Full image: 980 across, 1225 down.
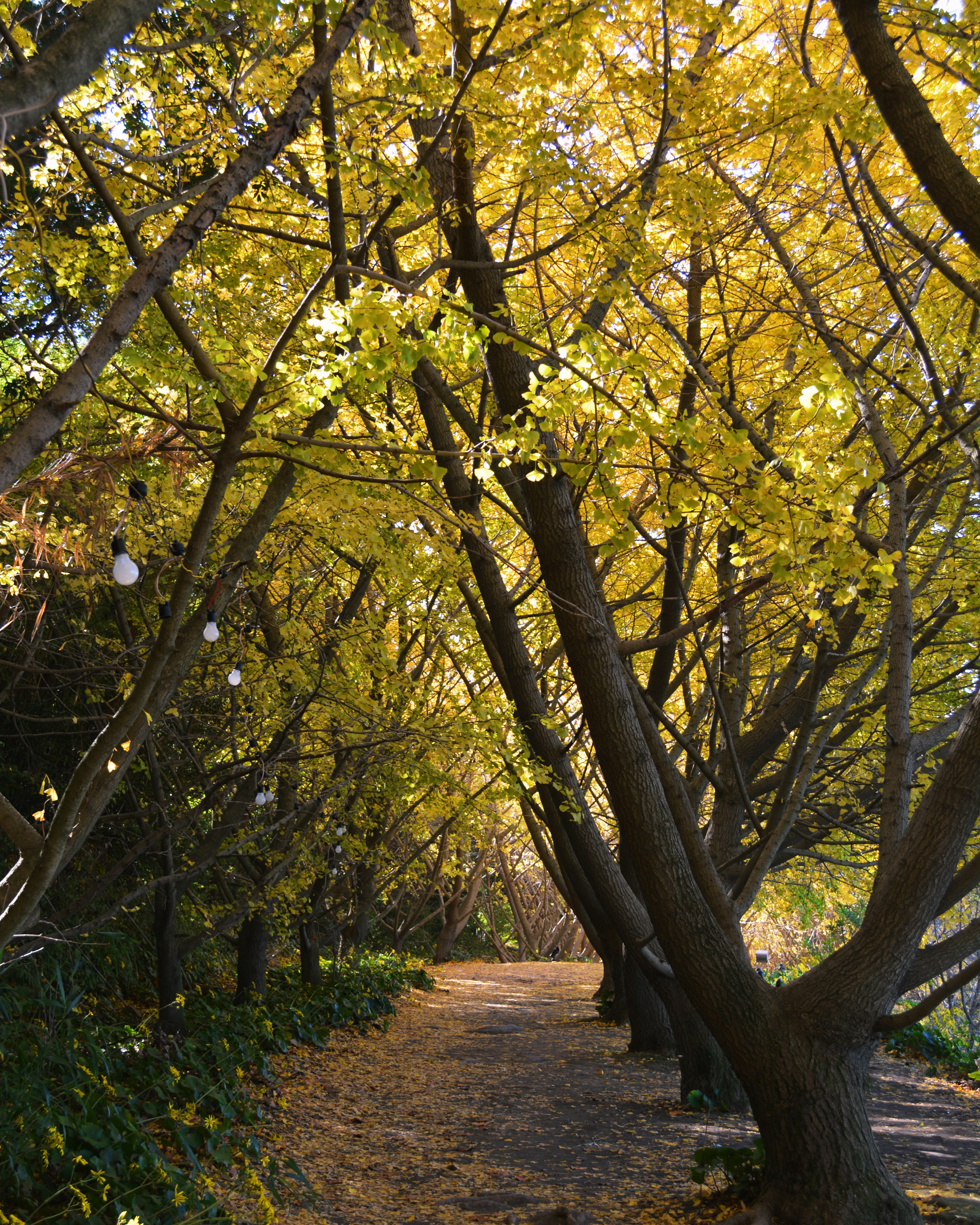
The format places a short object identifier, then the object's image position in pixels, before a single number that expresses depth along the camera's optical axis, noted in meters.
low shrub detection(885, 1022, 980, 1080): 8.02
